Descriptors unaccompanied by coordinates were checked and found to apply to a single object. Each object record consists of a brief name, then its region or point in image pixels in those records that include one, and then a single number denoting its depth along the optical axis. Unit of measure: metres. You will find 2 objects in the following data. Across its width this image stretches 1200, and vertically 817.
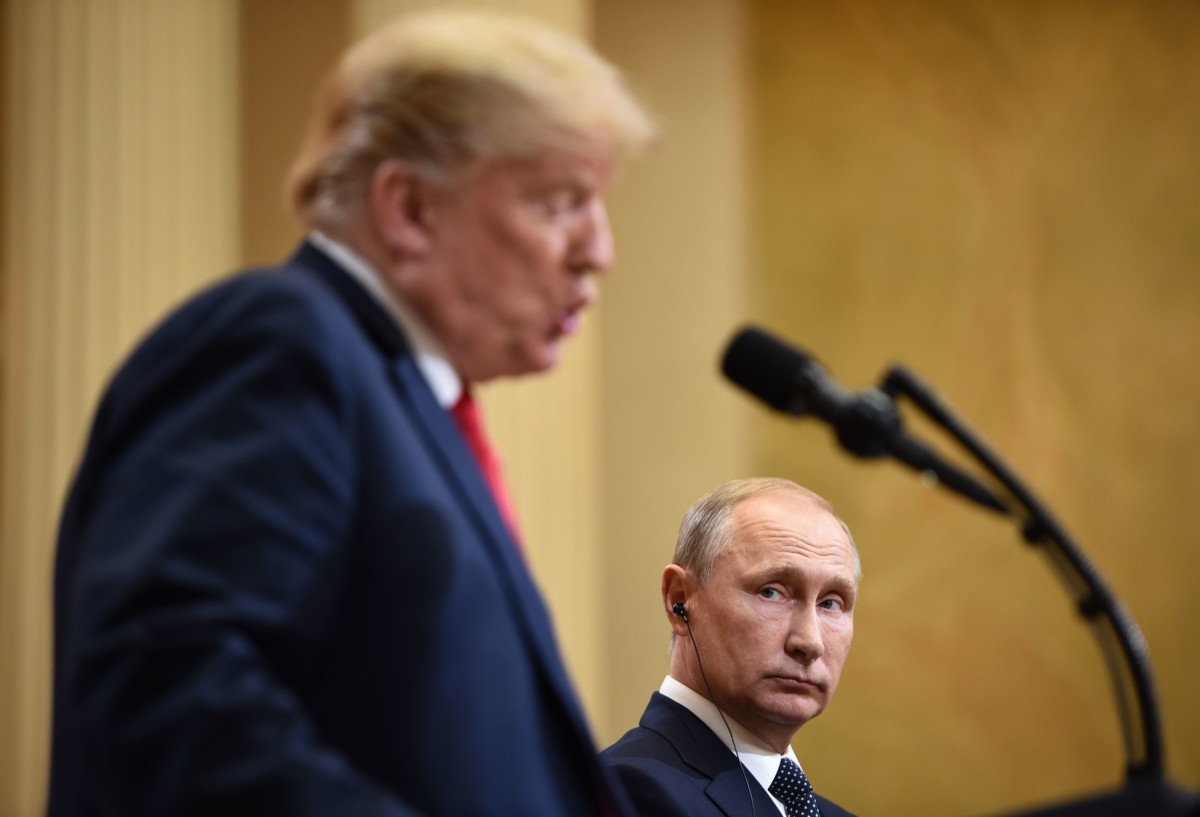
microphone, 4.79
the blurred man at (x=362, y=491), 2.18
